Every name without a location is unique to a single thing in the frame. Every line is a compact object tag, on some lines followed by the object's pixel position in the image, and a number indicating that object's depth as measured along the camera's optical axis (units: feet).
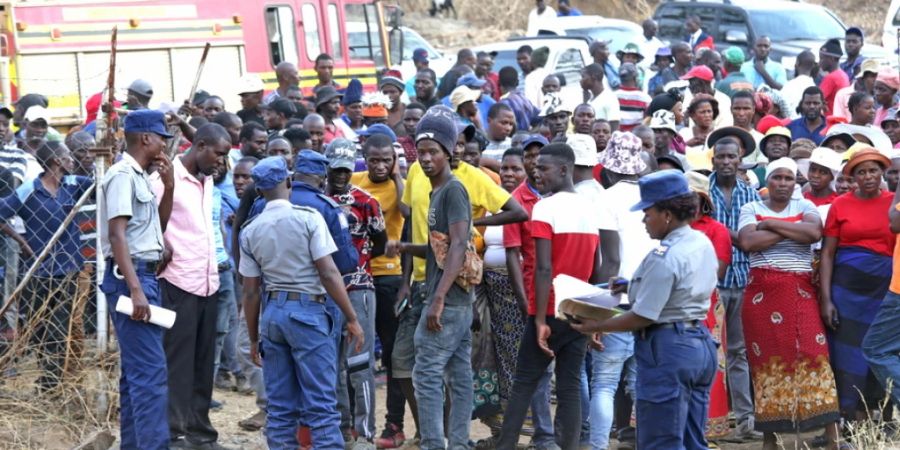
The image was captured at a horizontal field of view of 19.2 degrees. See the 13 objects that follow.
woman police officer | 38.88
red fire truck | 99.59
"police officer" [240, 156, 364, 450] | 45.59
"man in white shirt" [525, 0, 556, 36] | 147.67
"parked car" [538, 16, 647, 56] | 134.84
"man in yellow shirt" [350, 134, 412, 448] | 52.70
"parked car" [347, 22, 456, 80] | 124.70
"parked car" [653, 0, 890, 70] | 131.50
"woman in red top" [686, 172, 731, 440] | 50.76
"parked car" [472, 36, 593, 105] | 117.64
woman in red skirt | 52.36
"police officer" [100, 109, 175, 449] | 44.82
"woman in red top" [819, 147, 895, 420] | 51.81
